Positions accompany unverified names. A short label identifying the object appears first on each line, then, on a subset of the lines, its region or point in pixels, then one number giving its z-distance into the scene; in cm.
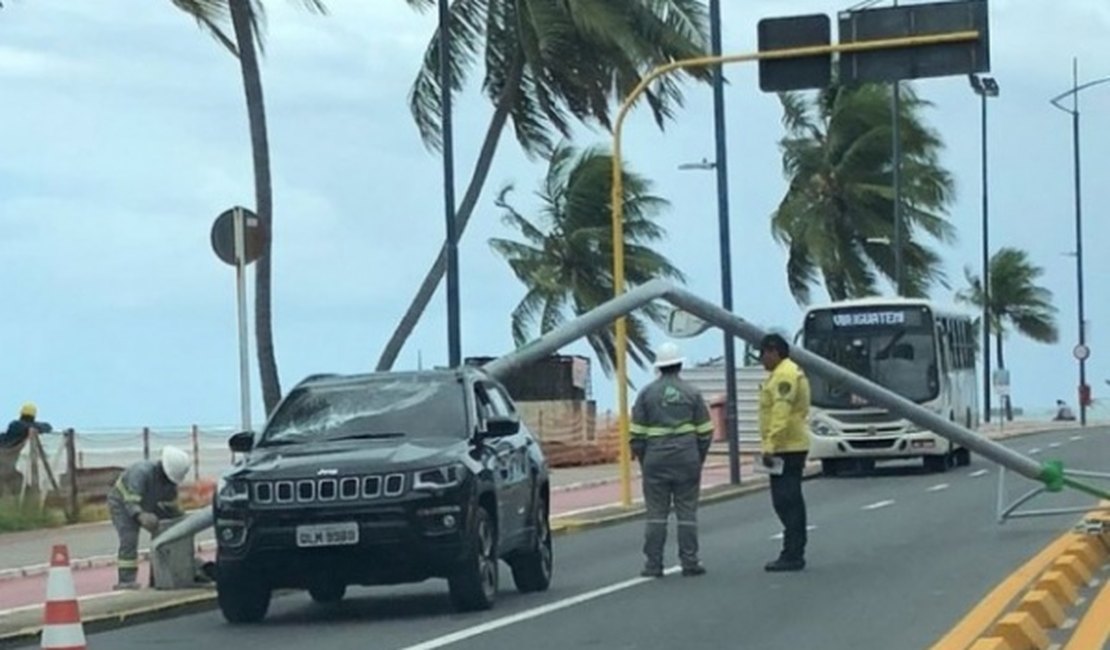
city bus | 4022
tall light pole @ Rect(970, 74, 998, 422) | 7088
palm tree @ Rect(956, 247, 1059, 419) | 8900
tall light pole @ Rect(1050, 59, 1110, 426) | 7975
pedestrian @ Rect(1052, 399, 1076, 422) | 9194
